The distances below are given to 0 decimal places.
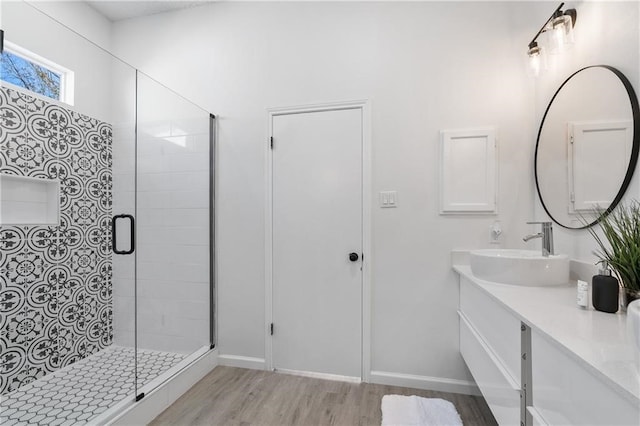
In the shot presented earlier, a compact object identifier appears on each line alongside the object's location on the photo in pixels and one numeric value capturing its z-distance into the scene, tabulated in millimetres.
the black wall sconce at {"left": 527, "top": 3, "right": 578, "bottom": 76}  1481
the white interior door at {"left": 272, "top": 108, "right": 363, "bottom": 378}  2033
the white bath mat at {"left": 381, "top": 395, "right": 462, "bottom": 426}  1556
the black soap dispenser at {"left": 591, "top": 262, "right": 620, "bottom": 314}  967
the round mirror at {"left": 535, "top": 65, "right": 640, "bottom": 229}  1168
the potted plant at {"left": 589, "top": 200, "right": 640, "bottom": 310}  954
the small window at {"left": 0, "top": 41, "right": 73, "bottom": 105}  1621
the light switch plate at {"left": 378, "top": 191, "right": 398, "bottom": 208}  1983
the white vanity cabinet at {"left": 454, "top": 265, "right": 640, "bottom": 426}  619
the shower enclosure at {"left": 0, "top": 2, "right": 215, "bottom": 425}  1696
